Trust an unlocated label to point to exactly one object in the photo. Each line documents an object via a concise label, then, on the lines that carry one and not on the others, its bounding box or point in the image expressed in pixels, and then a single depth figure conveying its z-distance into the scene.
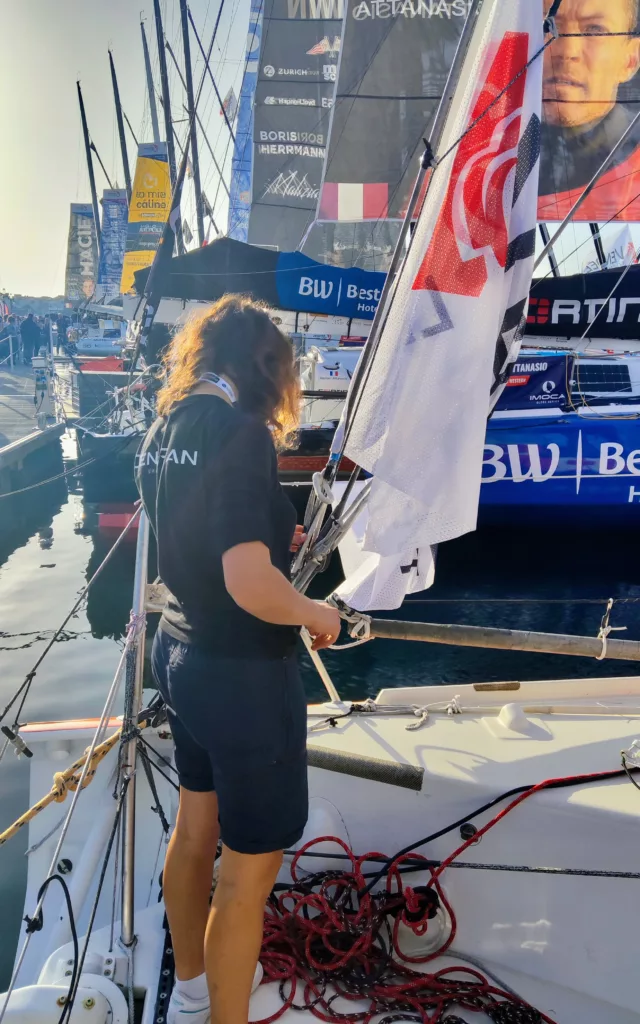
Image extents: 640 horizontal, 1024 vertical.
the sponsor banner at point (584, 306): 6.48
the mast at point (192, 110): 15.11
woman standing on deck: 1.24
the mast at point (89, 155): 31.00
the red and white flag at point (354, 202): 9.09
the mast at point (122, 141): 28.47
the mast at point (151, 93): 29.00
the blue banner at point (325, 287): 7.43
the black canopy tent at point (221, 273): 7.42
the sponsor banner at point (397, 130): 7.12
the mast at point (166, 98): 14.89
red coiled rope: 1.79
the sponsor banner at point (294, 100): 12.80
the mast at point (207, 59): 15.80
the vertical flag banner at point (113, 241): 28.31
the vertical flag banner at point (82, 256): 34.20
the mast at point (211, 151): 19.42
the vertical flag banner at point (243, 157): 20.89
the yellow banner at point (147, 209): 19.30
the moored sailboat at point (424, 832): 1.68
